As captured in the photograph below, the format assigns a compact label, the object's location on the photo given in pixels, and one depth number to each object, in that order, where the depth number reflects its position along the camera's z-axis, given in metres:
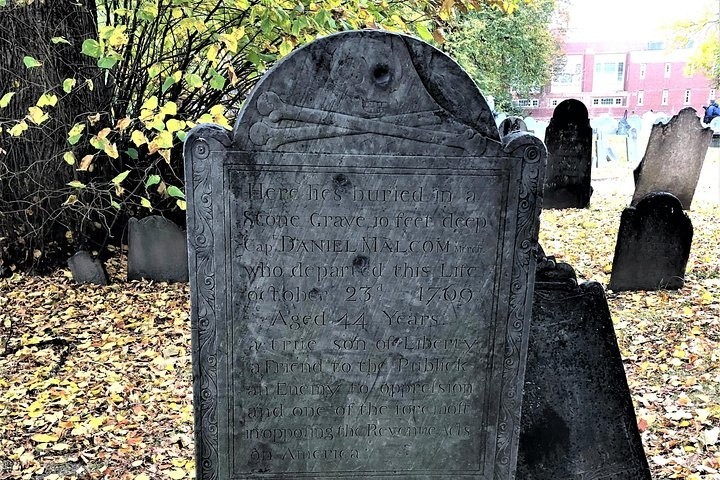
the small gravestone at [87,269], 6.99
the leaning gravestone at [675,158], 10.53
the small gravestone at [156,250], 6.97
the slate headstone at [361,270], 2.62
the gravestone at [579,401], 3.46
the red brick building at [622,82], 46.56
